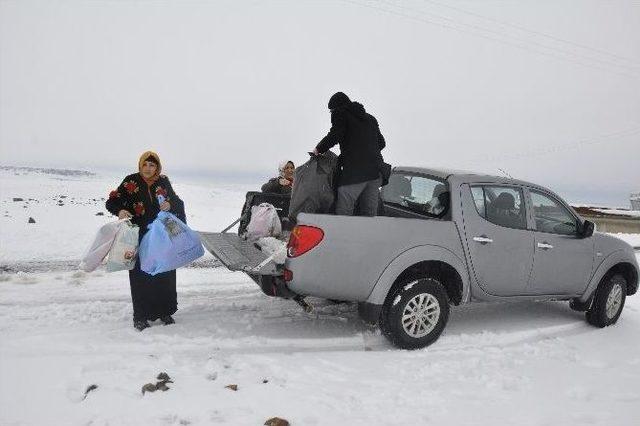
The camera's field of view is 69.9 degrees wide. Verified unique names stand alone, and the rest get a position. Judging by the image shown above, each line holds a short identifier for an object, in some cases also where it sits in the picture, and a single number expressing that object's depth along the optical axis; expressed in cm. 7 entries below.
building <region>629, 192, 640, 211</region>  4281
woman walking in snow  474
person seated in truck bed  692
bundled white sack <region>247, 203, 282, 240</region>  540
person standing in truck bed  494
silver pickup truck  417
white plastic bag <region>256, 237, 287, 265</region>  445
